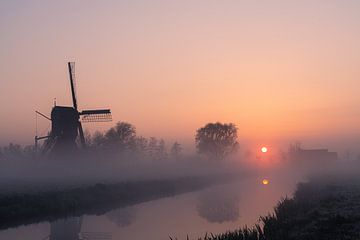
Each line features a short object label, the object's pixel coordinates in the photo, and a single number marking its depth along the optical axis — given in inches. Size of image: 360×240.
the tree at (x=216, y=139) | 4229.8
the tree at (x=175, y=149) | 5238.7
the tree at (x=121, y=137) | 3435.3
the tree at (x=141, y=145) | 4413.4
